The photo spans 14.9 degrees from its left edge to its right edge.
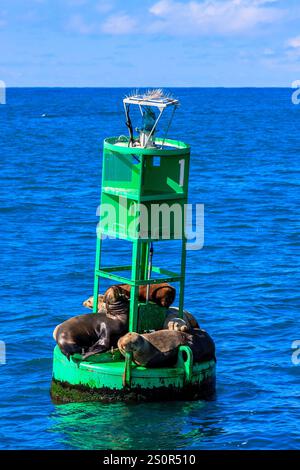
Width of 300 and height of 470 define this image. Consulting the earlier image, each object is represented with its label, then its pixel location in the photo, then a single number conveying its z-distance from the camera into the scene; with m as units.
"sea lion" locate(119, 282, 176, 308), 25.30
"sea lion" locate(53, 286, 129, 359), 24.30
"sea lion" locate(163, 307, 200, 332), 24.66
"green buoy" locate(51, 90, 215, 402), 23.72
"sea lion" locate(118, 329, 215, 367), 23.48
